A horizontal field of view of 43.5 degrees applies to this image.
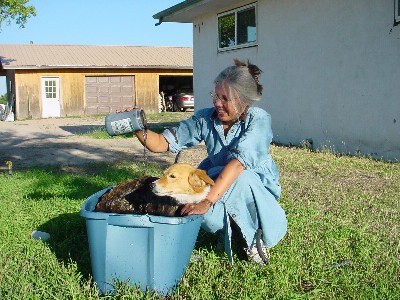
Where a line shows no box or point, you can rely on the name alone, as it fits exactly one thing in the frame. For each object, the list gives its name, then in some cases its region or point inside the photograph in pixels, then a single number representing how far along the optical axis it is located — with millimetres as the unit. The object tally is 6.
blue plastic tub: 2629
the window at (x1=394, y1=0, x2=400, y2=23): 7538
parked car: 27116
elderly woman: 3125
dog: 2775
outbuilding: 25375
